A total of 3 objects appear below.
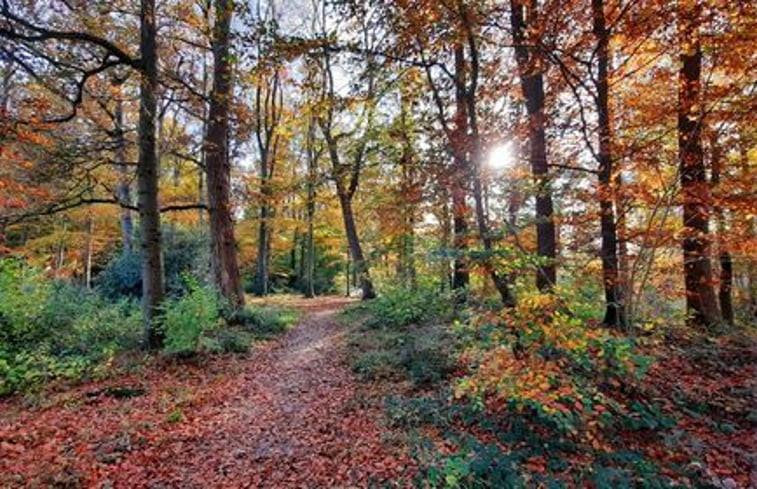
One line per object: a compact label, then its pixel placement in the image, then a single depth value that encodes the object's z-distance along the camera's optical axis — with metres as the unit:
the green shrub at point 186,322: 6.13
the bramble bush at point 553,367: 3.37
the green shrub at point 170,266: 10.77
